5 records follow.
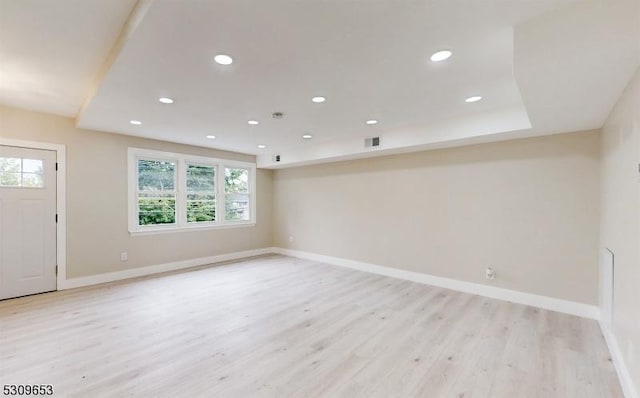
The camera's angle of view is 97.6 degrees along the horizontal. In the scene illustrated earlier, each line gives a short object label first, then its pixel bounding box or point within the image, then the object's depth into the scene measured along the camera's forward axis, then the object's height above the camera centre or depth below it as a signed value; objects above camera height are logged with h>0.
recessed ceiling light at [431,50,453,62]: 2.08 +1.08
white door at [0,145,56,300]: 3.74 -0.35
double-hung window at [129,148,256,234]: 5.04 +0.09
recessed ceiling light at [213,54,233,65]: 2.17 +1.09
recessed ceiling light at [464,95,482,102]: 3.02 +1.08
